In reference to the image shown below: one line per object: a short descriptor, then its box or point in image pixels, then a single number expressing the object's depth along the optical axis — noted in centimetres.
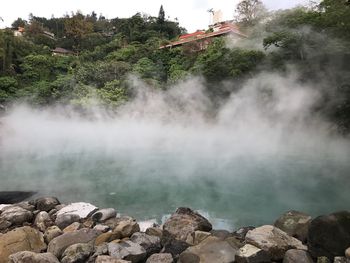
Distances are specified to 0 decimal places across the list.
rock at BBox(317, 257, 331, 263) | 446
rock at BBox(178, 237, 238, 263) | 479
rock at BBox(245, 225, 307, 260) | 474
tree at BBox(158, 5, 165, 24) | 3641
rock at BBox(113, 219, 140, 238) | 568
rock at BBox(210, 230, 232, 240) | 553
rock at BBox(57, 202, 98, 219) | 665
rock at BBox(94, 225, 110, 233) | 592
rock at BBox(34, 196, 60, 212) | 721
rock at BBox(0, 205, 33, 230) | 651
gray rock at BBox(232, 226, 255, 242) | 549
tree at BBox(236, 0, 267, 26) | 2472
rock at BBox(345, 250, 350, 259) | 430
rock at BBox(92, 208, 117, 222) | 652
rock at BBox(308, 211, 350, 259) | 450
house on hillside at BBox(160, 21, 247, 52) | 2531
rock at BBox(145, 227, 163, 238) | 580
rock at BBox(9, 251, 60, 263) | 482
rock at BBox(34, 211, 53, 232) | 642
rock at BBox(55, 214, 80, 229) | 637
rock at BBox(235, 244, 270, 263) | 459
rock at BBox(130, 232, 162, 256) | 530
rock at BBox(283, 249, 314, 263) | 453
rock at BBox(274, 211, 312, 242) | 539
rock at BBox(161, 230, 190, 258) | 522
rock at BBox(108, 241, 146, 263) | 495
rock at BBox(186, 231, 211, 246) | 550
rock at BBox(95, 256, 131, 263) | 475
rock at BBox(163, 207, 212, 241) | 568
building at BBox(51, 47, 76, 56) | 3509
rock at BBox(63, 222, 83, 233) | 609
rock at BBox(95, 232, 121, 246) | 551
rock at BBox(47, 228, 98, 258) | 534
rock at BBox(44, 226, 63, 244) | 582
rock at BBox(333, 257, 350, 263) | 429
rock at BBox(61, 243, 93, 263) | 496
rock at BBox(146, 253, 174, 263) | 488
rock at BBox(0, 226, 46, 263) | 522
